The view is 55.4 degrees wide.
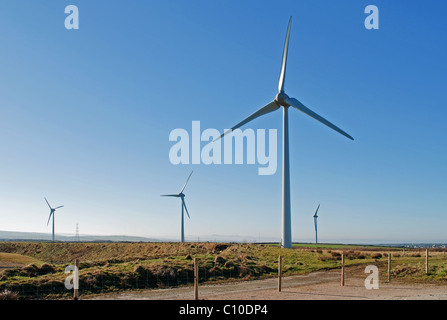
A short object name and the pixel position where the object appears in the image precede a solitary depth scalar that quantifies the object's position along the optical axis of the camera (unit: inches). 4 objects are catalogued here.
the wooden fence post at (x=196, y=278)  848.7
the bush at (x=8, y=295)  949.7
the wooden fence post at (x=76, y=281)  811.9
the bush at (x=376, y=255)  2406.7
